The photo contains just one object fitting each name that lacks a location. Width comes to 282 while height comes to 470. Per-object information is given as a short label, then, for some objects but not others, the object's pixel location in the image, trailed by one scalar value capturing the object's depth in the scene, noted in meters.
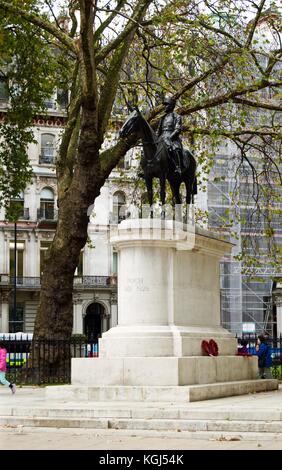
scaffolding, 51.62
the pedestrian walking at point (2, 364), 20.62
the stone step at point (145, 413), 12.21
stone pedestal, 15.32
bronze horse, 16.94
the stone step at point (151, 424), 11.70
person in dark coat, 22.22
